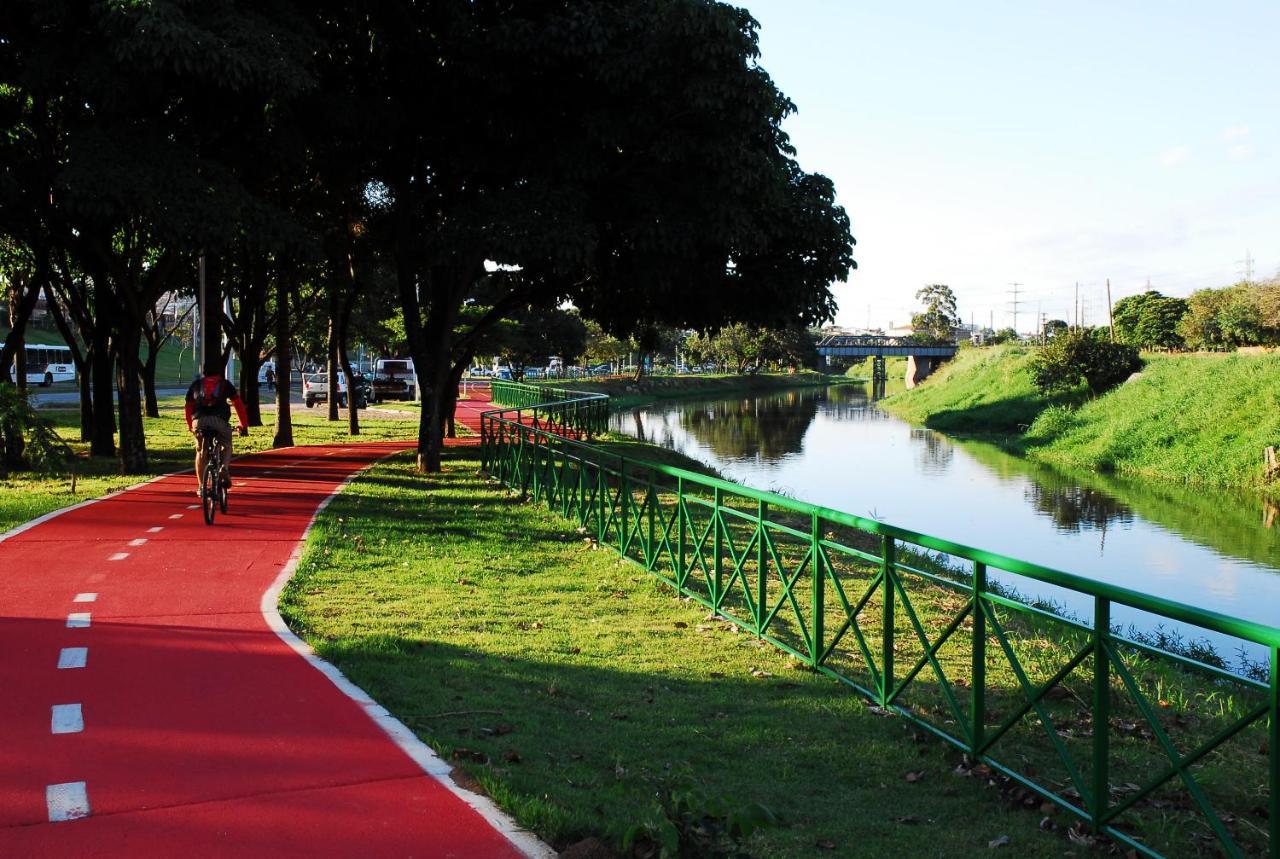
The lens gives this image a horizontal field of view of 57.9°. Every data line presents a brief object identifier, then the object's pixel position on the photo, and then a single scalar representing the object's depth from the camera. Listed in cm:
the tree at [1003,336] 11816
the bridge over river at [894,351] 8900
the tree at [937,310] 14912
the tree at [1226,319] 6656
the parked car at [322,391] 4812
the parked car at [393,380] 5203
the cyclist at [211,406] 1288
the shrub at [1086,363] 4478
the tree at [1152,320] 9281
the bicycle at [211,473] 1286
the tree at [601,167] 1557
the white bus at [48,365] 6412
